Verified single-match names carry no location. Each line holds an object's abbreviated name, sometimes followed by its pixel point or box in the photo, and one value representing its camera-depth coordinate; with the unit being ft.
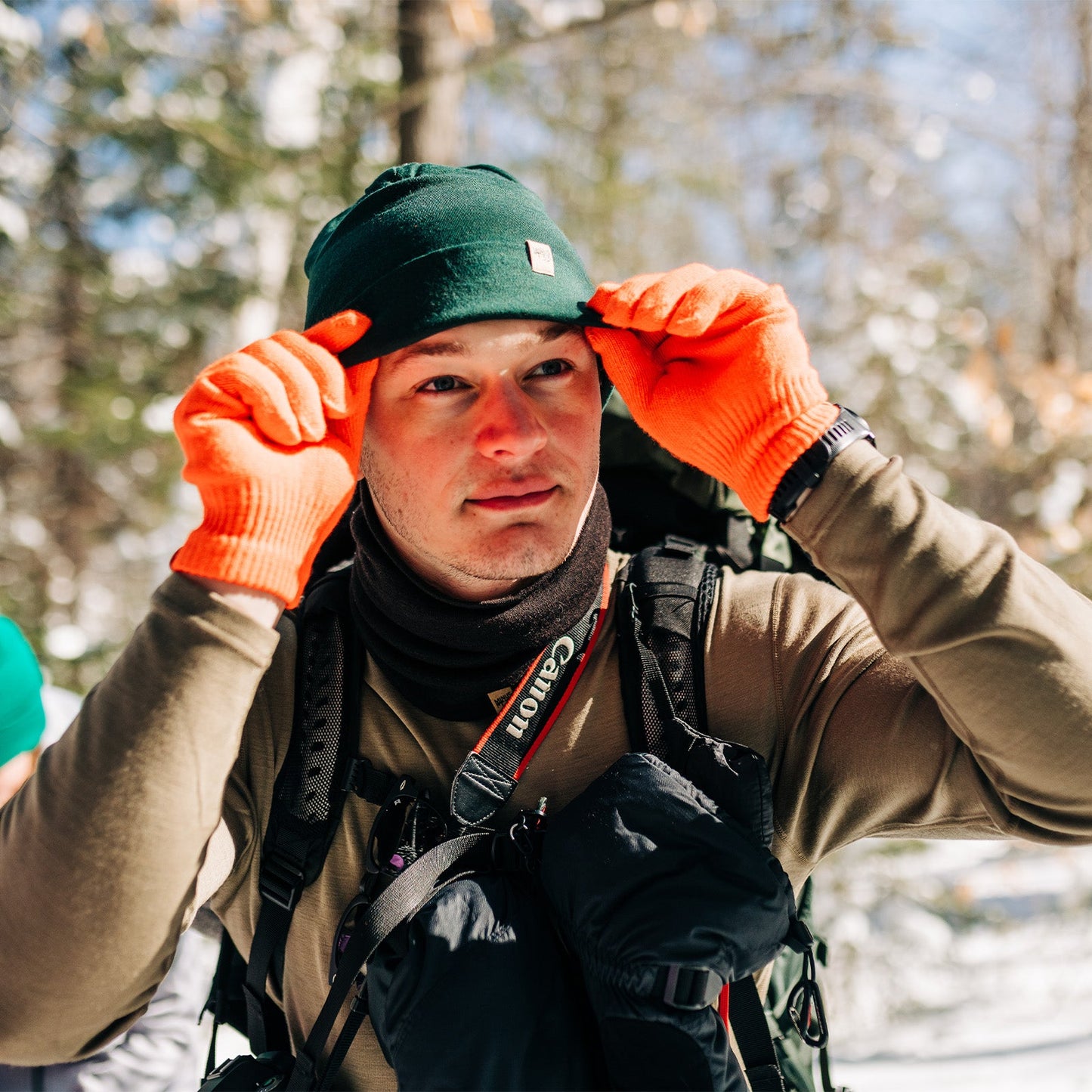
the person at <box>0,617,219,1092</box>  6.86
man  4.33
